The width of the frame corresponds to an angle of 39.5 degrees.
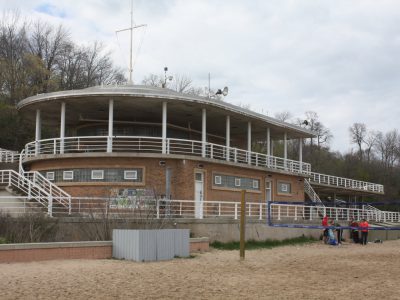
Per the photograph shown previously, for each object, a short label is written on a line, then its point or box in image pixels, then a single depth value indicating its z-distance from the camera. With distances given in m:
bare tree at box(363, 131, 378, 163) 98.50
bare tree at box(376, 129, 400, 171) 98.81
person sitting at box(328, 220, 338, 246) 30.03
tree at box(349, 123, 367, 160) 98.44
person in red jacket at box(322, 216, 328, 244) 30.79
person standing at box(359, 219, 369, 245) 32.31
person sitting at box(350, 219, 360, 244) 33.25
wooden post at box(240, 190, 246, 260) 20.05
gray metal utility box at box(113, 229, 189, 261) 18.86
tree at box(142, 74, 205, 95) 73.31
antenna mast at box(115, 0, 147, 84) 35.44
